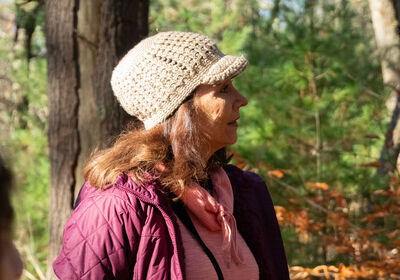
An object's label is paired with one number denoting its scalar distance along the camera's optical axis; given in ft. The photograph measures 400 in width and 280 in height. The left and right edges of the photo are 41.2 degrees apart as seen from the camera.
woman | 6.24
